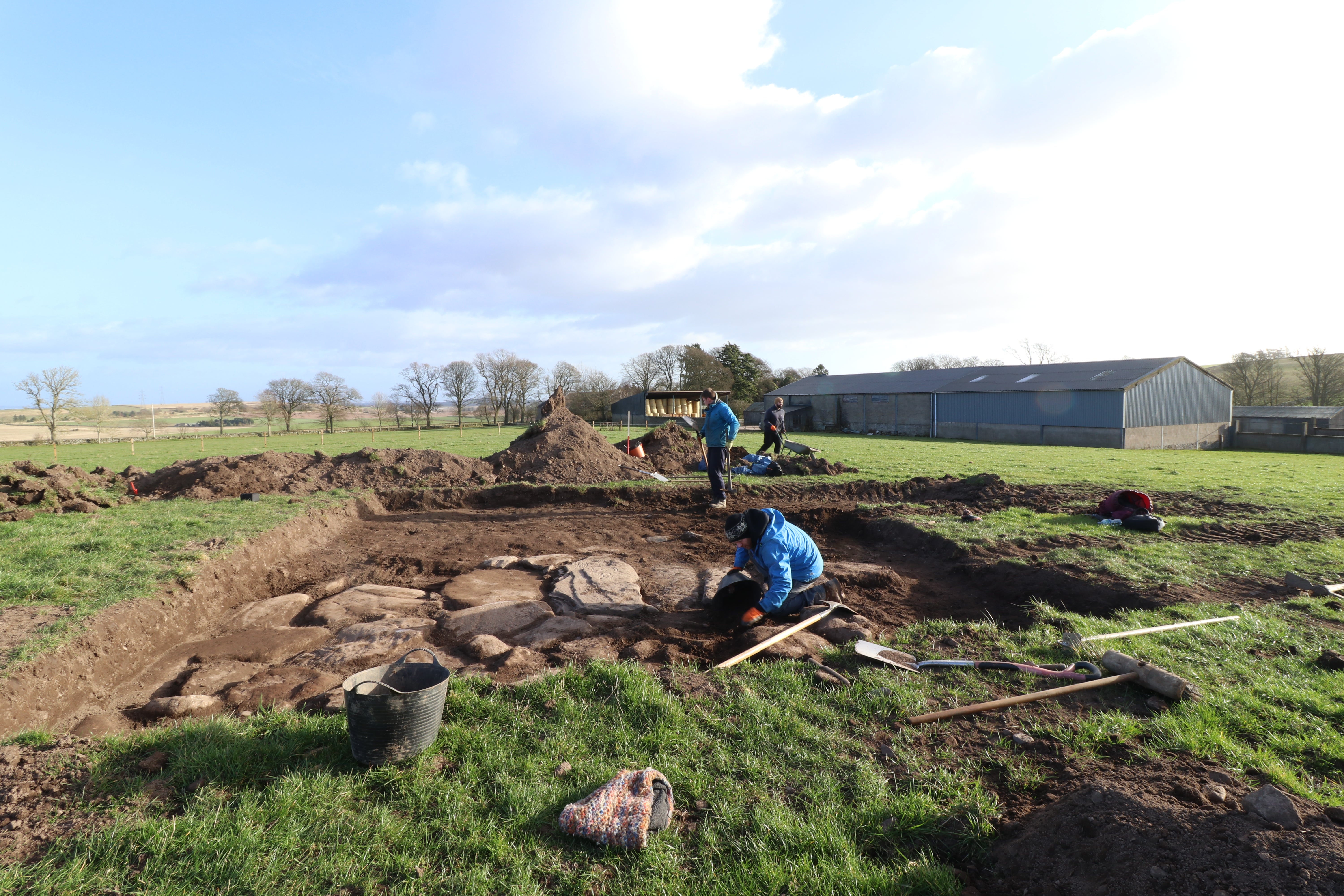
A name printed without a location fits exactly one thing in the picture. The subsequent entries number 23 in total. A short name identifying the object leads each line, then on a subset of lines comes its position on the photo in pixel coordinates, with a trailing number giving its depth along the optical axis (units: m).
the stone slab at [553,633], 5.11
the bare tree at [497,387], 65.69
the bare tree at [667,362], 64.19
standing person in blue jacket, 11.33
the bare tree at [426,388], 69.62
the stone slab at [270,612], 5.86
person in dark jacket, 17.53
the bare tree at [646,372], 64.75
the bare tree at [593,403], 53.84
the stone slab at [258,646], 5.08
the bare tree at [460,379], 70.12
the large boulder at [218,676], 4.41
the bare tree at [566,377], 63.72
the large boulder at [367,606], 5.75
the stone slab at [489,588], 6.26
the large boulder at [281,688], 3.99
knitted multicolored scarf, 2.58
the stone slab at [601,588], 6.05
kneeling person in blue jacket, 5.27
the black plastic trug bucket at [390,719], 3.00
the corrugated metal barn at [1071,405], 27.84
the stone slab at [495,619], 5.37
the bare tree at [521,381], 65.81
